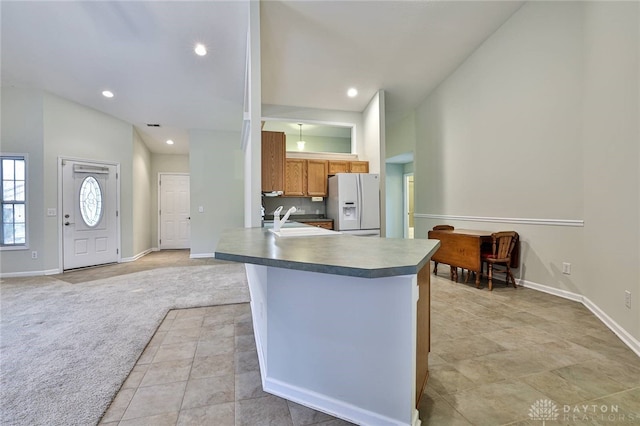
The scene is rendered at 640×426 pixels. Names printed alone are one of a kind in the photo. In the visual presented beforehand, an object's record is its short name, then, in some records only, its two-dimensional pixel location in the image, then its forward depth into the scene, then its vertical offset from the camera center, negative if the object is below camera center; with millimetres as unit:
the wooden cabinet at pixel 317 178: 5316 +627
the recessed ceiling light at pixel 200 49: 3754 +2207
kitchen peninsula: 1261 -568
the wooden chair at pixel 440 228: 4386 -279
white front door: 5031 -33
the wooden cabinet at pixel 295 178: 5211 +617
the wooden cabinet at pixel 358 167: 5406 +846
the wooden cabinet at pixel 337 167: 5383 +842
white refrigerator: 4816 +136
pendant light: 6672 +1559
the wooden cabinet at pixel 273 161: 3750 +679
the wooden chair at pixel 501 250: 3531 -507
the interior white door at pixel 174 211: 7742 +19
